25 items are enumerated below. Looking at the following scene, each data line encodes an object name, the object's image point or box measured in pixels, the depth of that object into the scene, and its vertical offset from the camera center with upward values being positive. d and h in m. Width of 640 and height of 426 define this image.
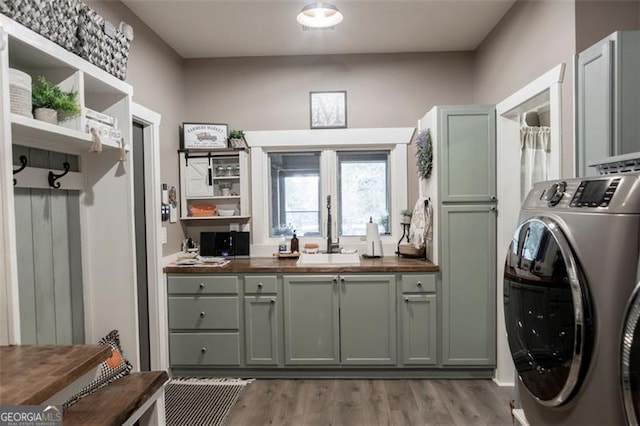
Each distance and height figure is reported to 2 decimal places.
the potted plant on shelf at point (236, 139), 3.50 +0.58
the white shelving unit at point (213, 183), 3.47 +0.19
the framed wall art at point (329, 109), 3.58 +0.86
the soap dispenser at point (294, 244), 3.53 -0.39
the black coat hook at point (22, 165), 1.52 +0.17
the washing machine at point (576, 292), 1.05 -0.29
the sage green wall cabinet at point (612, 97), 1.49 +0.40
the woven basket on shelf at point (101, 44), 1.66 +0.75
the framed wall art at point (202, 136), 3.47 +0.61
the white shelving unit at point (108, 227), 1.94 -0.11
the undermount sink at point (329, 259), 3.12 -0.49
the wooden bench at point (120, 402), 1.55 -0.86
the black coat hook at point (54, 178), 1.71 +0.13
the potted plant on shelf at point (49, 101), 1.47 +0.41
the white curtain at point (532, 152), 2.84 +0.34
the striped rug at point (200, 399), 2.49 -1.39
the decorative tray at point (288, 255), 3.40 -0.47
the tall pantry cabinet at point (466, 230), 2.89 -0.24
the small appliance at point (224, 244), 3.51 -0.37
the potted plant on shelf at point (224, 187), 3.56 +0.15
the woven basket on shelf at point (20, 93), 1.30 +0.39
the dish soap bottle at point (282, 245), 3.49 -0.39
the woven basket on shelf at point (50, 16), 1.32 +0.71
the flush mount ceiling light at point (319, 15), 2.53 +1.25
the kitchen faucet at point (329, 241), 3.48 -0.37
